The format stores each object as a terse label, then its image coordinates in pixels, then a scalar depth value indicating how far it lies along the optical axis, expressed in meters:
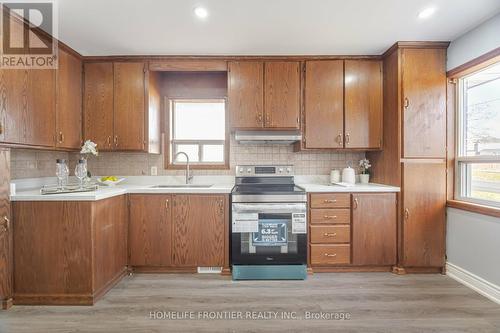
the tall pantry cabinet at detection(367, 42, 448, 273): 2.72
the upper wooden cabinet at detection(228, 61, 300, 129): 2.99
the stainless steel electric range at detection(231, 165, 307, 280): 2.64
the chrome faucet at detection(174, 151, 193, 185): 3.18
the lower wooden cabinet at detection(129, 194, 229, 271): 2.72
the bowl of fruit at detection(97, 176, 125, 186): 2.97
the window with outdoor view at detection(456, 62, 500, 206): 2.36
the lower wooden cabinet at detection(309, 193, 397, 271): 2.75
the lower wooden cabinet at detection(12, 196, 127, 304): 2.14
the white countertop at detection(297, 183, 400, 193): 2.74
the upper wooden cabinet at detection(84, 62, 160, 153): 2.96
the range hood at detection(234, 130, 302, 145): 2.96
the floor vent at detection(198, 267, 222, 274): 2.75
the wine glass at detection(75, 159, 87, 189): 2.53
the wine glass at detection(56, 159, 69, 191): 2.43
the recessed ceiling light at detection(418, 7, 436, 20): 2.15
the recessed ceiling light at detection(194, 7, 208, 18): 2.12
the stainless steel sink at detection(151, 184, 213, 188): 3.13
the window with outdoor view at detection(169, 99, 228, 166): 3.41
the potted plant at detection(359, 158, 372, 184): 3.26
